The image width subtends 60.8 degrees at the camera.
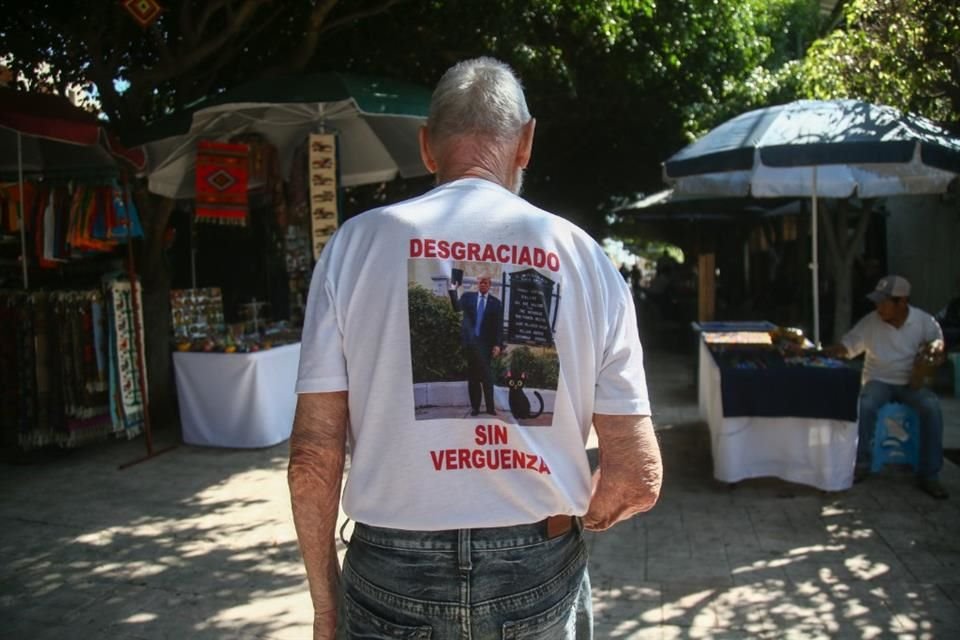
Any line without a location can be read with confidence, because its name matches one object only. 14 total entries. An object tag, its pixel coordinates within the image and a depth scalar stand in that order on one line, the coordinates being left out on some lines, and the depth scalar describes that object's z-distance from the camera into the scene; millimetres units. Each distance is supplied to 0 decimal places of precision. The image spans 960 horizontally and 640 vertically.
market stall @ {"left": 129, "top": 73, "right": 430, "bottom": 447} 6031
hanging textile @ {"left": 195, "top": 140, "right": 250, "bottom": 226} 6785
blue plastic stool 5660
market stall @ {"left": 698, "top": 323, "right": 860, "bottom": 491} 5191
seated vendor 5484
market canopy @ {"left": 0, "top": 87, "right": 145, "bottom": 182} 5352
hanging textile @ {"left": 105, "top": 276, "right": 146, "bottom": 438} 6352
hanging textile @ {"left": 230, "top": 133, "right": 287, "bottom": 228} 7109
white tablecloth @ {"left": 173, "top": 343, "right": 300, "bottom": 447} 6555
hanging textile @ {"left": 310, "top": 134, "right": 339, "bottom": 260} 6320
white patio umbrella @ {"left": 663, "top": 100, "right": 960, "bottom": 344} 5168
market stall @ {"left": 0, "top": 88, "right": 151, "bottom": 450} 6277
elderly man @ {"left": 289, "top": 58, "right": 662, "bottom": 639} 1504
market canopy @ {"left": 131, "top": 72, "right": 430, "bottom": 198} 5859
